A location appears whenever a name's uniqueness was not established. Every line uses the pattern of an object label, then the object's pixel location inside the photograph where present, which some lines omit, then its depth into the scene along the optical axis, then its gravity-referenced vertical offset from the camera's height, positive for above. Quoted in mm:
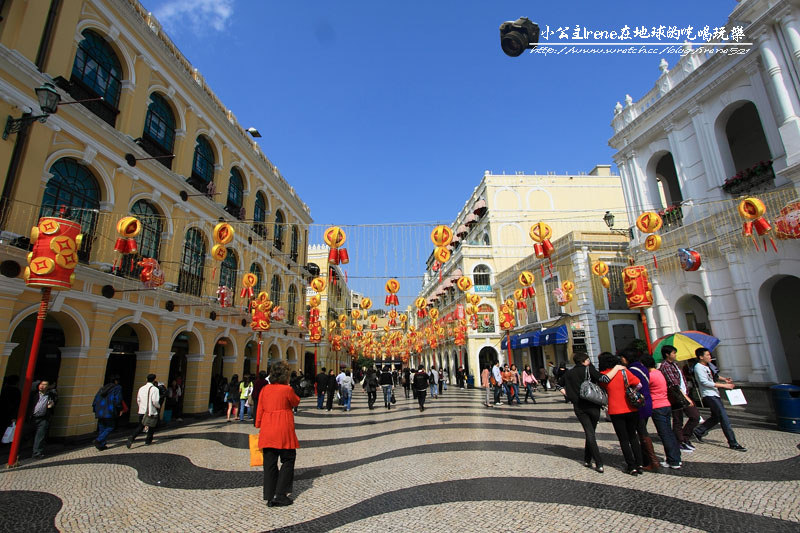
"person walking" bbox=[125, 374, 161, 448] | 8445 -672
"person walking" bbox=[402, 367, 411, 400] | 19938 -671
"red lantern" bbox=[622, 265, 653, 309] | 12133 +2333
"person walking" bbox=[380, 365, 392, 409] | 14688 -658
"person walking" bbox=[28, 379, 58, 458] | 7637 -689
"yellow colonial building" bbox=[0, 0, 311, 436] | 8500 +5293
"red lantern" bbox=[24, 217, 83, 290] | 6996 +2257
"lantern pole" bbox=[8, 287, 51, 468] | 6801 -251
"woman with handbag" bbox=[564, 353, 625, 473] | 5365 -537
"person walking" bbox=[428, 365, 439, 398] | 19906 -788
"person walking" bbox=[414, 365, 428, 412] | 13227 -613
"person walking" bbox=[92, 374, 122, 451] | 8086 -687
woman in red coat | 4492 -776
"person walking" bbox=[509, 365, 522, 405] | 15013 -718
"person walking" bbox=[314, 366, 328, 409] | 15734 -639
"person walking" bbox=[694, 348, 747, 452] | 6523 -611
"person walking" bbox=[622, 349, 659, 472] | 5375 -860
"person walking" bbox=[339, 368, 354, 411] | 15188 -757
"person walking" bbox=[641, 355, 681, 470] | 5471 -812
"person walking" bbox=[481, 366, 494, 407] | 14222 -528
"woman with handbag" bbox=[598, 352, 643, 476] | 5109 -672
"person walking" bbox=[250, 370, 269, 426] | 10779 -361
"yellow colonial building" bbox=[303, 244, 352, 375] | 32781 +5908
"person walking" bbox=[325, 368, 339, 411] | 15352 -759
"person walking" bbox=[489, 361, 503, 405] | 14820 -627
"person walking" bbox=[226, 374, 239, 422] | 12922 -678
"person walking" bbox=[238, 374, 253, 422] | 12703 -670
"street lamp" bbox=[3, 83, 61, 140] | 7094 +5163
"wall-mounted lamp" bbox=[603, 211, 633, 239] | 14386 +5391
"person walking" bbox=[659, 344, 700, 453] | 6207 -582
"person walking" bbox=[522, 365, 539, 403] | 15062 -637
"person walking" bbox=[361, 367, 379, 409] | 15299 -684
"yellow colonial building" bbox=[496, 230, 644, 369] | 19750 +2951
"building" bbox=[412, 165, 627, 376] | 31203 +11905
